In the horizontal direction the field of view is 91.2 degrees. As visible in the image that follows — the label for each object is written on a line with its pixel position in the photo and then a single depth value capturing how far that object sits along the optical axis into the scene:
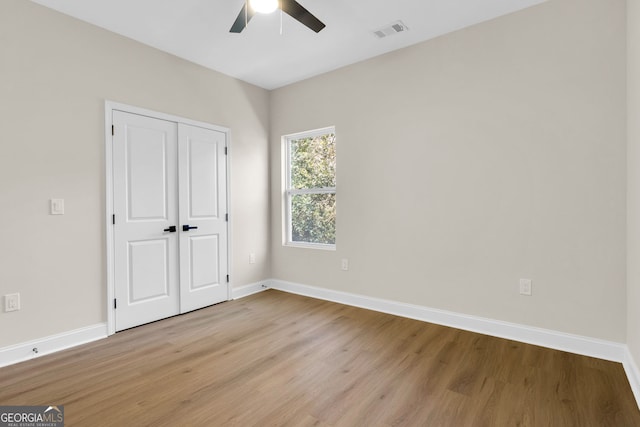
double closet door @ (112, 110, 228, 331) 3.04
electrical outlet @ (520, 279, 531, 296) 2.68
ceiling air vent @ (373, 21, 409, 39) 2.88
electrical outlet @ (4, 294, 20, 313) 2.39
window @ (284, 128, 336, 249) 4.03
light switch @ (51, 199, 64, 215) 2.61
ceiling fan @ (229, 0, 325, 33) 2.20
